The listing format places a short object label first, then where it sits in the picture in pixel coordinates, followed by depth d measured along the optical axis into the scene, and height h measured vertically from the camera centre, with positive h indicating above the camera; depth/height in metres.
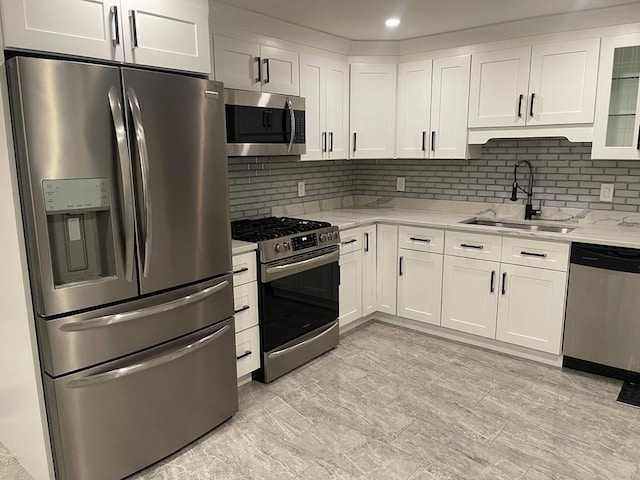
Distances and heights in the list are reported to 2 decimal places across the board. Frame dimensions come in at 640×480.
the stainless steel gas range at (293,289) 2.84 -0.80
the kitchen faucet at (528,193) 3.60 -0.22
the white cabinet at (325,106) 3.44 +0.46
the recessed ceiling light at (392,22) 3.14 +0.98
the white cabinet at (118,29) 1.66 +0.55
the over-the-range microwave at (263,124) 2.85 +0.27
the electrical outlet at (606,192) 3.30 -0.20
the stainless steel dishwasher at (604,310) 2.78 -0.90
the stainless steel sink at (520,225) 3.47 -0.47
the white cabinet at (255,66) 2.82 +0.64
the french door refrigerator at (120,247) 1.70 -0.34
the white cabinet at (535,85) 3.05 +0.55
